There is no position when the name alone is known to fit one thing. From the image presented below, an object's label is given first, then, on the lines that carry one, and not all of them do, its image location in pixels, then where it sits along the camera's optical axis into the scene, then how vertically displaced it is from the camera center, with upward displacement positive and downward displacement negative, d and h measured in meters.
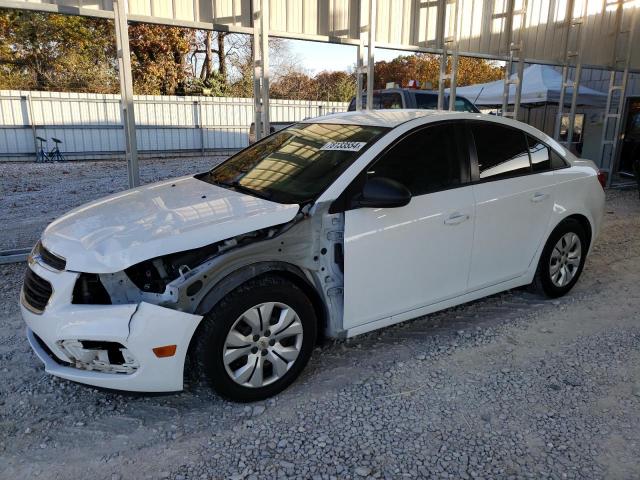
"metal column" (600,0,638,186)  10.52 +0.83
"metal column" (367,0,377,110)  7.07 +0.62
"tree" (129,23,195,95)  22.27 +1.46
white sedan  2.59 -0.89
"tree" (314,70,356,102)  28.84 +0.37
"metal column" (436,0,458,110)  8.25 +0.90
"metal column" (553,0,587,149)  10.01 +0.77
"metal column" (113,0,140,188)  5.47 +0.03
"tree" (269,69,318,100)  29.58 +0.34
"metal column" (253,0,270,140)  6.57 +0.37
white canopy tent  11.68 +0.04
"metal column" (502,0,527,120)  8.96 +0.85
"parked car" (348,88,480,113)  9.95 -0.13
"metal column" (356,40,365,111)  7.52 +0.25
